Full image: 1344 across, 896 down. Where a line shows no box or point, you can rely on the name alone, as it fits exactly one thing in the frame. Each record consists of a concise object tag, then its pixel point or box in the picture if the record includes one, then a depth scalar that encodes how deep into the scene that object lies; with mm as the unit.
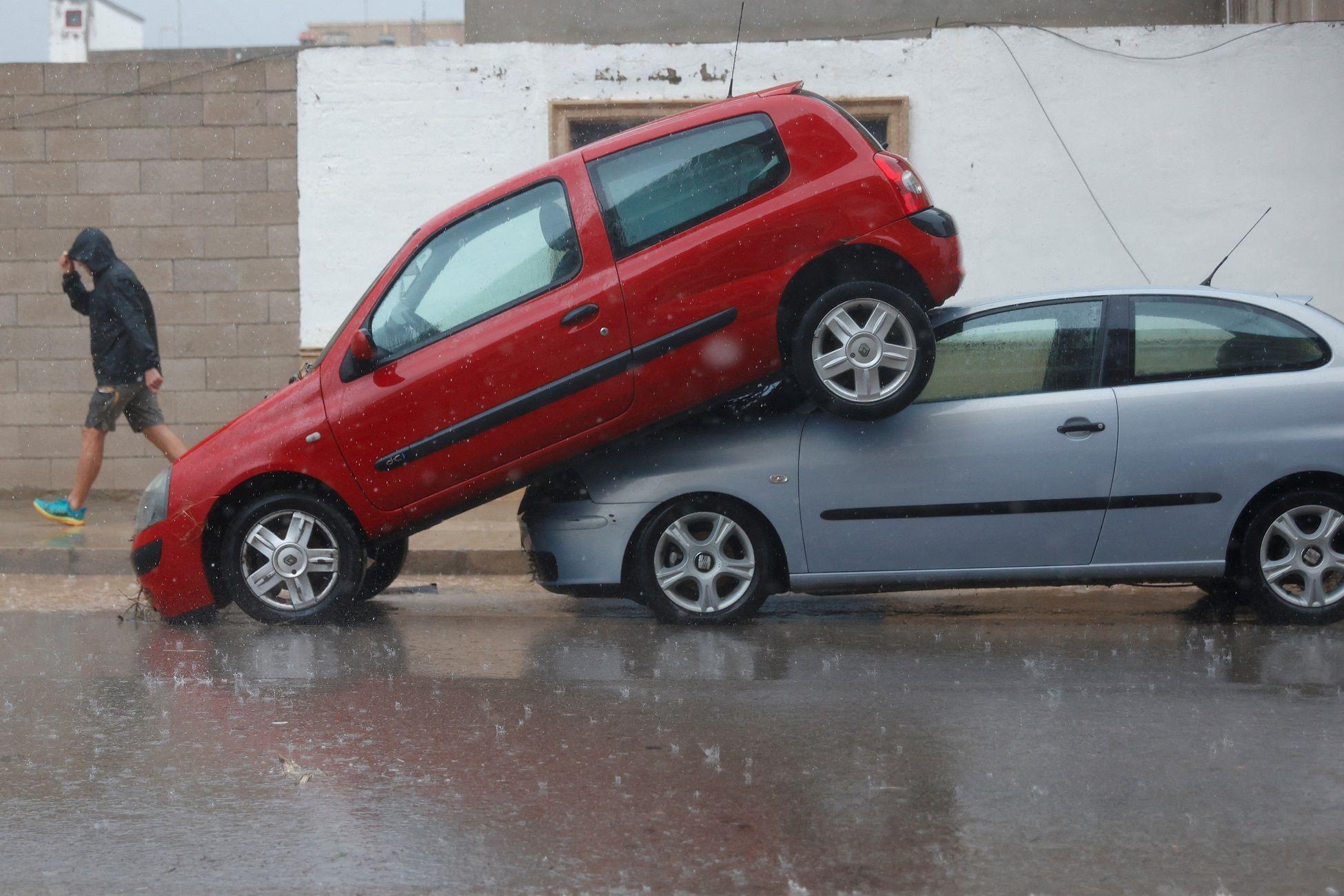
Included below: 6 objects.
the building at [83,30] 48500
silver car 6148
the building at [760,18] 14461
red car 6203
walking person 9625
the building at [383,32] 54469
